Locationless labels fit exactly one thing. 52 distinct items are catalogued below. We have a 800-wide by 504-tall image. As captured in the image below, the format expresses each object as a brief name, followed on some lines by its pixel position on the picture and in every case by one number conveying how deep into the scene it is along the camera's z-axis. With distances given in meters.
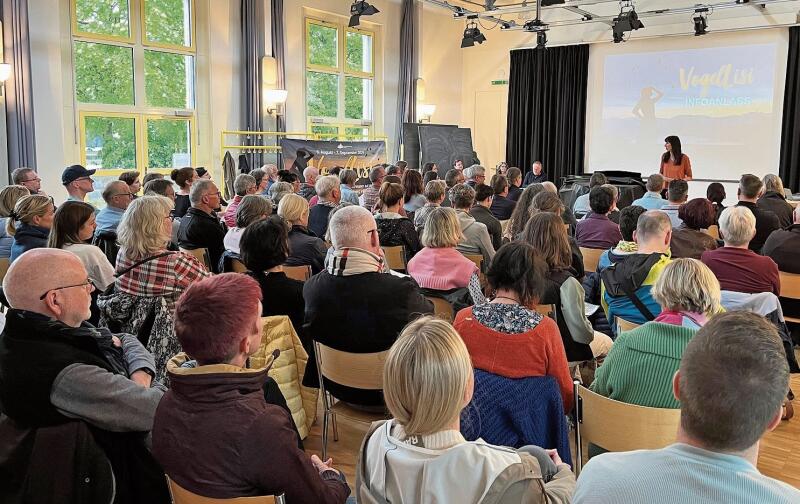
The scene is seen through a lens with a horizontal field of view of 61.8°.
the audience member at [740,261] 4.00
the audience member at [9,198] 4.89
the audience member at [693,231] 4.77
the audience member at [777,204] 6.34
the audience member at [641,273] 3.43
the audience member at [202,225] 5.10
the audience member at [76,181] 5.84
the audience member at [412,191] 6.98
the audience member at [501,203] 7.12
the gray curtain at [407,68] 14.12
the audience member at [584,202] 7.83
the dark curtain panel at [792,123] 11.40
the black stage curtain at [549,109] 14.22
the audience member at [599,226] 5.32
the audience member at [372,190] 7.44
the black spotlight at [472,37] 12.55
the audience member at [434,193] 6.15
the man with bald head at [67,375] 1.90
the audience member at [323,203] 5.96
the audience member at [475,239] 5.07
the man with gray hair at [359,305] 2.97
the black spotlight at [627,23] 10.81
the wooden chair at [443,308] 3.84
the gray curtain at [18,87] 8.30
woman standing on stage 10.16
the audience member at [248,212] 4.69
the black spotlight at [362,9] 10.19
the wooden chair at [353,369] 2.84
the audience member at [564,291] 3.29
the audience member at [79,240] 3.51
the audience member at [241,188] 6.26
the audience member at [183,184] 6.55
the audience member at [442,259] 3.97
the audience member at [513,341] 2.33
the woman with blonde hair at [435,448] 1.46
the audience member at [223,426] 1.63
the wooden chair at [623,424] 2.16
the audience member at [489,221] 5.79
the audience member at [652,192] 7.08
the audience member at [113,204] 5.14
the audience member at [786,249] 4.66
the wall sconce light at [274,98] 11.36
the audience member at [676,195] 6.31
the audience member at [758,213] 5.82
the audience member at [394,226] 5.39
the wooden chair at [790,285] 4.46
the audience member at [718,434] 1.15
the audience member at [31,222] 4.02
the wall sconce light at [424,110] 14.40
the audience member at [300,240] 4.43
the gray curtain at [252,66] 11.06
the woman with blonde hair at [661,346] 2.30
